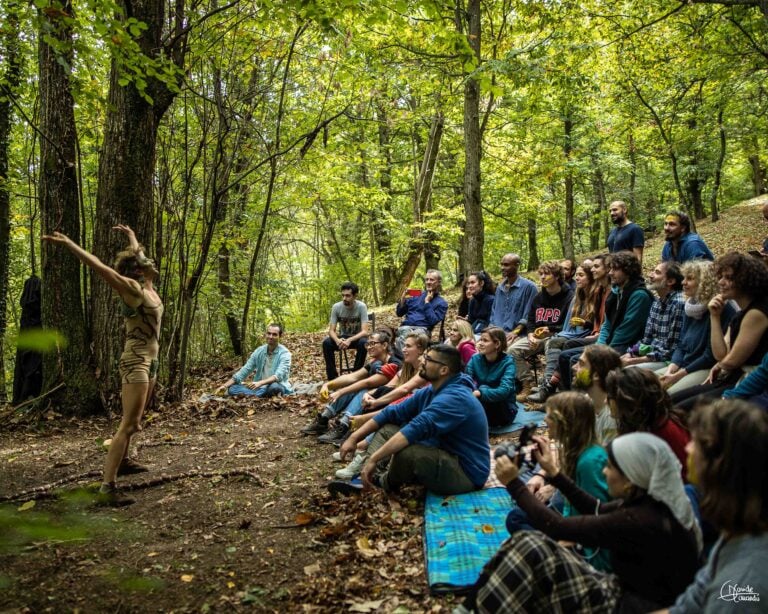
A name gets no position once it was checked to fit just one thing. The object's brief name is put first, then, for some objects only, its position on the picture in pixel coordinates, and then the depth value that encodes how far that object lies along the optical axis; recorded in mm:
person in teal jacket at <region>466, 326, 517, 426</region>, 5309
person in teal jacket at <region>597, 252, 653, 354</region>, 5387
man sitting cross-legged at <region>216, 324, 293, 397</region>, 7855
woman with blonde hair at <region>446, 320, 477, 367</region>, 6410
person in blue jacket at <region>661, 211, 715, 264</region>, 5863
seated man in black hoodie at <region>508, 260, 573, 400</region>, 6844
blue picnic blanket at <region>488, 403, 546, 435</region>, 5496
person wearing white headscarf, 1965
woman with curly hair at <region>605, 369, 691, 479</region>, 2641
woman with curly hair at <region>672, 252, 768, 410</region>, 3629
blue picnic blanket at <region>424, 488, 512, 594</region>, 2803
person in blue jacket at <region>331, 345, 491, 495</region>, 3803
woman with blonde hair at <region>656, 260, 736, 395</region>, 4332
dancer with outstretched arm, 4066
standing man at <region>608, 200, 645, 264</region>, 6914
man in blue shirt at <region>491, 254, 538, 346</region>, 7285
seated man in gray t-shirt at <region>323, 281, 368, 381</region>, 8117
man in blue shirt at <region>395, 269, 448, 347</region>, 8336
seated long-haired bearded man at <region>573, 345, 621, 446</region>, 3537
